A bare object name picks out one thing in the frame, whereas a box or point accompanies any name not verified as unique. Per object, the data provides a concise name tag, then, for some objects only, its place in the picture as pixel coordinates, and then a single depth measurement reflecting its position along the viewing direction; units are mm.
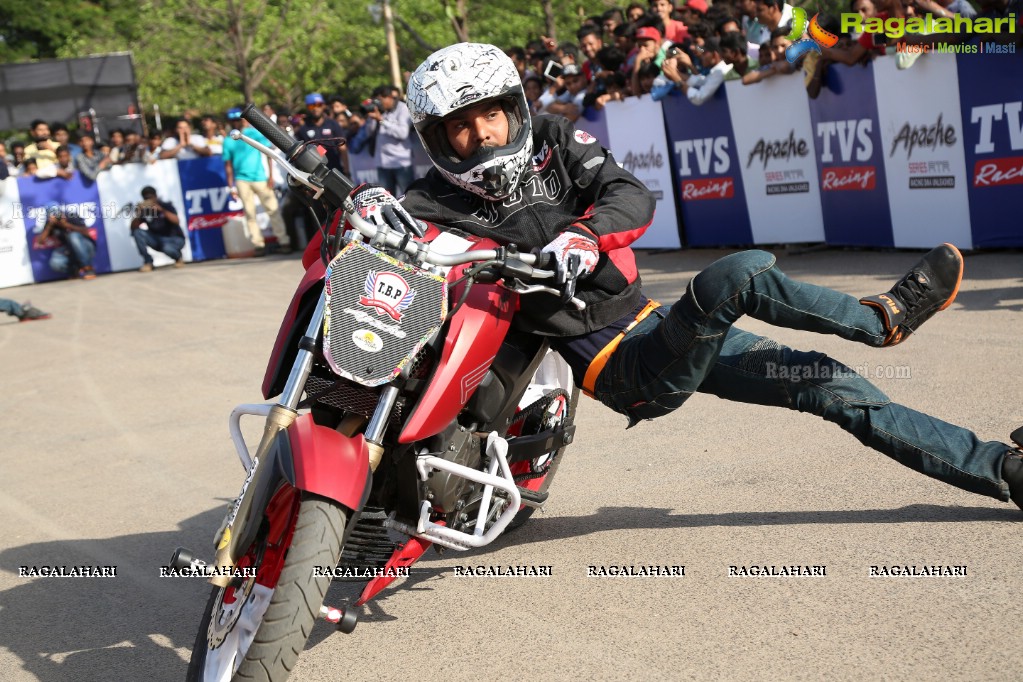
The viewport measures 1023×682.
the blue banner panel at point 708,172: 12172
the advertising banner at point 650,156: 13148
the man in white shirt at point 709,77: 12062
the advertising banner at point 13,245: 18344
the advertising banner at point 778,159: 11219
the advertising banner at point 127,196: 19016
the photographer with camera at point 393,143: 17531
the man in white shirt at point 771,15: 11422
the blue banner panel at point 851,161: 10328
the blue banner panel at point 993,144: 8922
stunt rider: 3979
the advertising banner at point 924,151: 9492
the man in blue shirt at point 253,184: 18766
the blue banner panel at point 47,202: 18453
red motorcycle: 3371
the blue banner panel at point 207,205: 19547
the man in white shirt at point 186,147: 20125
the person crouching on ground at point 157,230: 18766
